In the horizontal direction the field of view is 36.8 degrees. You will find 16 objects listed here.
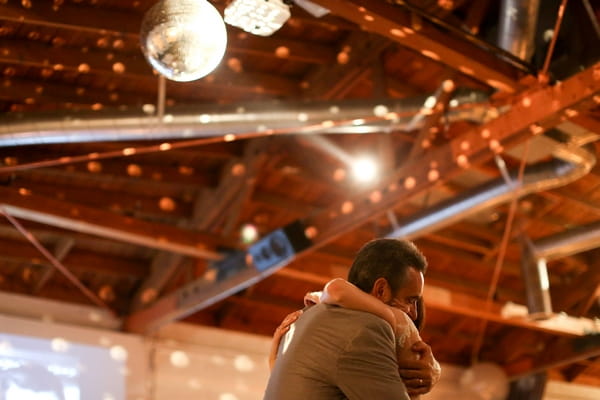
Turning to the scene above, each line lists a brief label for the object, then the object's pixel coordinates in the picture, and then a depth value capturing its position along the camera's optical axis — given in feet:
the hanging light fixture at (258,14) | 9.89
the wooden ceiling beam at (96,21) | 13.67
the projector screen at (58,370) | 18.90
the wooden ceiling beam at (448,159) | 12.67
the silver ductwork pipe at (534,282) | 18.17
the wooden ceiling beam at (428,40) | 11.57
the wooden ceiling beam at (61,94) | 16.01
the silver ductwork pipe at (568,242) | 17.67
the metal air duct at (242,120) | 13.66
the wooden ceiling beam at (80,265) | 20.21
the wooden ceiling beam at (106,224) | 16.29
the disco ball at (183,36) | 8.20
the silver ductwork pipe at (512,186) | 14.91
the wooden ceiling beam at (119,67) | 15.02
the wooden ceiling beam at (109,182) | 18.74
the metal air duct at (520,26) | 13.38
